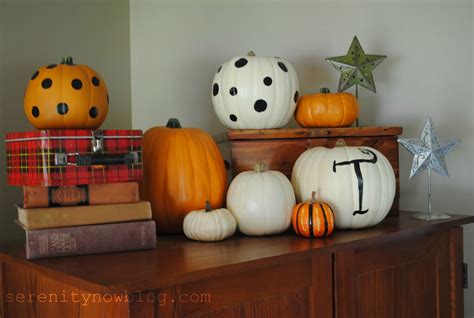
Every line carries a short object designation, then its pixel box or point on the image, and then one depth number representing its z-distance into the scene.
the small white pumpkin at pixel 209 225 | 1.45
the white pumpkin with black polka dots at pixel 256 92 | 1.68
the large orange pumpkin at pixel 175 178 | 1.57
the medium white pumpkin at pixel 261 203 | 1.50
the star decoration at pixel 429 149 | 1.77
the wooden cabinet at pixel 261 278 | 1.10
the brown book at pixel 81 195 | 1.28
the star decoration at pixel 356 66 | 1.93
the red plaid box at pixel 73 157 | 1.28
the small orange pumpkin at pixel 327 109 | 1.77
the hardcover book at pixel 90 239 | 1.26
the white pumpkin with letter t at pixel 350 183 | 1.56
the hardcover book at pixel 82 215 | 1.26
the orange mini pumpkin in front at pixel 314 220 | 1.49
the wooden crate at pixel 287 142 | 1.72
